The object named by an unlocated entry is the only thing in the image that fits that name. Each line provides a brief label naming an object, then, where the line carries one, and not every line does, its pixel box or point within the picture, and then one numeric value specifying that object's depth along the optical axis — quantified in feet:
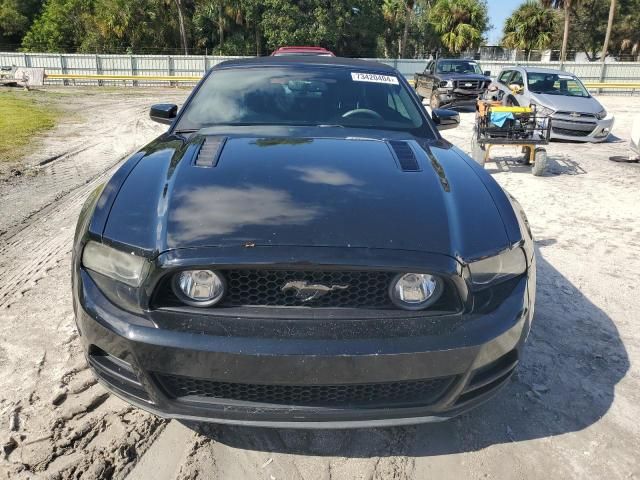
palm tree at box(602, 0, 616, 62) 94.69
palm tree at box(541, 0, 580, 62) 101.91
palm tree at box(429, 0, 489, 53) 124.47
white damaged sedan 35.45
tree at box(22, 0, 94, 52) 115.14
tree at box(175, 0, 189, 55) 101.30
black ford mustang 5.86
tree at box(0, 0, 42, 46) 127.03
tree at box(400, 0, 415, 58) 112.27
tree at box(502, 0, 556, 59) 123.03
